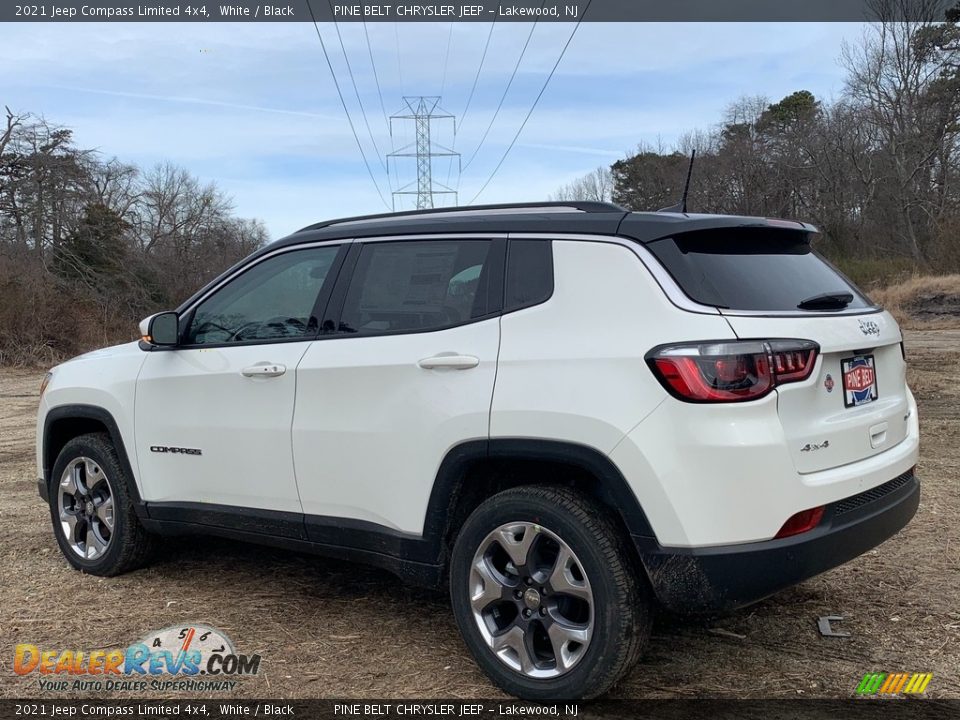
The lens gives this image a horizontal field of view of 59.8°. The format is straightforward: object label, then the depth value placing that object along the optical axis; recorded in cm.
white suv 283
